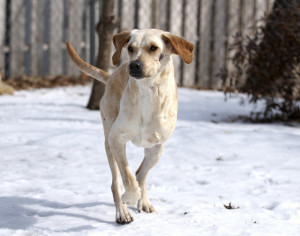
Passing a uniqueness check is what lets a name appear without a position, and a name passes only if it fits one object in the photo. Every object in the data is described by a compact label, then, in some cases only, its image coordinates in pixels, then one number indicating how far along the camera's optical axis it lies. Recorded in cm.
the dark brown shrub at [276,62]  1164
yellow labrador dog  483
